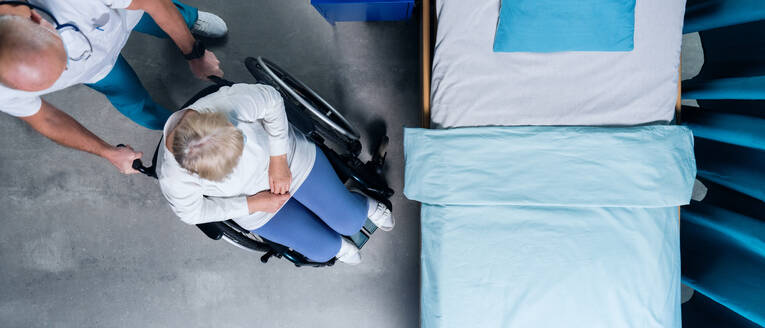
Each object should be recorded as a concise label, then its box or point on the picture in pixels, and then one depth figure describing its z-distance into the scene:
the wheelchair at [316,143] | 1.39
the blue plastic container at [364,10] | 1.62
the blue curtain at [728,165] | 1.22
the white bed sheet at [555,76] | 1.36
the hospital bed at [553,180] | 1.33
